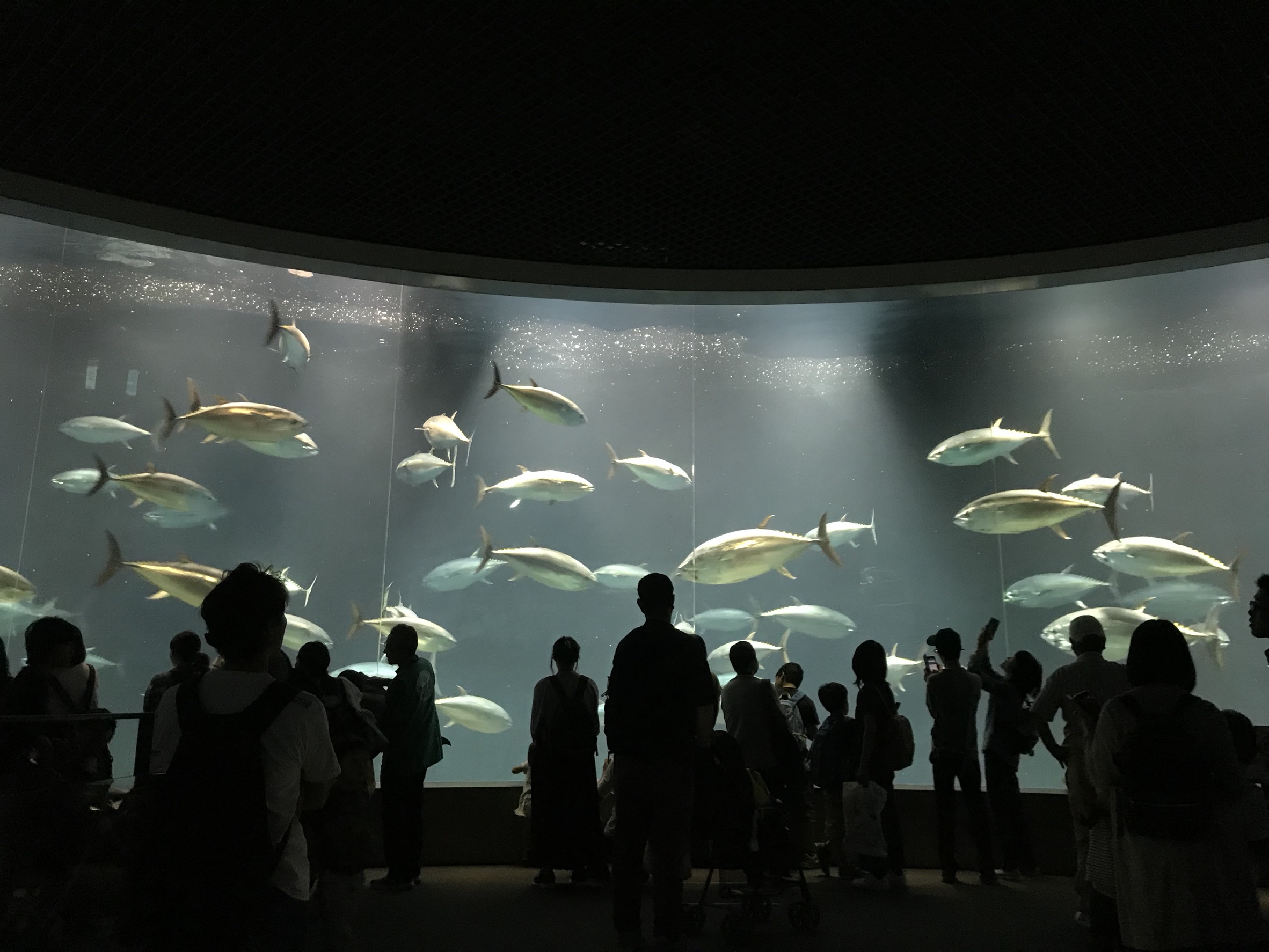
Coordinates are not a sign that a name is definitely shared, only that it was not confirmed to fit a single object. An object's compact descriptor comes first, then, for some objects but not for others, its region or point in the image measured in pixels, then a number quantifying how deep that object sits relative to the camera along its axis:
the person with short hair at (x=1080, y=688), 3.70
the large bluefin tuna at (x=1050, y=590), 7.85
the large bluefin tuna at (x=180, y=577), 6.00
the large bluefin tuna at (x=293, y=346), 6.72
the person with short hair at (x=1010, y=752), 4.88
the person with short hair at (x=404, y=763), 4.65
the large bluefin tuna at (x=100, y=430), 7.63
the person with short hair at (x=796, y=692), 5.53
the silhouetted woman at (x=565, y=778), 4.64
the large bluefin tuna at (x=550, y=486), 7.36
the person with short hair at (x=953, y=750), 4.90
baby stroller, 3.66
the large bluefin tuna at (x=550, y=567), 7.33
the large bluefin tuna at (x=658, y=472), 7.62
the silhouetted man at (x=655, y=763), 3.22
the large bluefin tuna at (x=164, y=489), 6.47
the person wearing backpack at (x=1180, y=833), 2.08
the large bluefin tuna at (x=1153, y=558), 6.97
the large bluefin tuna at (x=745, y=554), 6.55
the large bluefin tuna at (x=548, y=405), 6.71
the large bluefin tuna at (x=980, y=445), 6.94
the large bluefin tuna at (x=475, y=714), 7.76
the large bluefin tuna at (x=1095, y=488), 7.57
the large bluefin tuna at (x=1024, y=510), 6.53
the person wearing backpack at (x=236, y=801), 1.48
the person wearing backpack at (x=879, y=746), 4.69
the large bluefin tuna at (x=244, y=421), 6.09
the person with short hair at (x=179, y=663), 4.21
